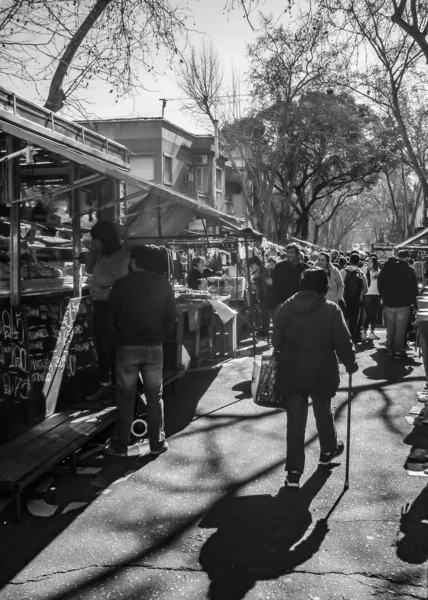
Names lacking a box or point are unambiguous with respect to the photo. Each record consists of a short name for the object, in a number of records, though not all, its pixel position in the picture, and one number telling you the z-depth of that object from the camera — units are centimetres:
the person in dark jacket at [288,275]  1094
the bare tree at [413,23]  1338
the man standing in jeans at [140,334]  611
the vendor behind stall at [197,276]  1504
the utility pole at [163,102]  3684
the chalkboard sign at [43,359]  588
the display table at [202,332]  1002
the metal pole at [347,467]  542
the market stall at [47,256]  600
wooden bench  491
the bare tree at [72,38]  1194
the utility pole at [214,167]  3844
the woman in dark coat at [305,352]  543
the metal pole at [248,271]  1087
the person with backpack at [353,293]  1365
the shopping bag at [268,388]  578
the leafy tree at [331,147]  3162
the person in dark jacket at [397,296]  1216
